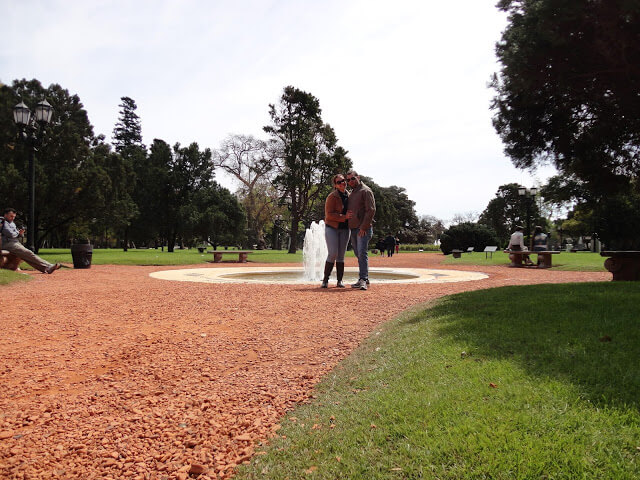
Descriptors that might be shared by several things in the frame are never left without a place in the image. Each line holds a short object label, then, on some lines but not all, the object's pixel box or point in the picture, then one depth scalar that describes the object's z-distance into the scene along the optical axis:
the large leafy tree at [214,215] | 46.47
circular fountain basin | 10.60
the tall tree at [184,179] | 47.47
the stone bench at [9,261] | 11.63
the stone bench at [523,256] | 15.92
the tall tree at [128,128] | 58.16
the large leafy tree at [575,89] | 6.03
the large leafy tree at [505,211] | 64.44
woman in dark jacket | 8.38
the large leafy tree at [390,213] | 55.03
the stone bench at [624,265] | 7.96
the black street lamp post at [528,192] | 22.02
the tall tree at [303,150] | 34.84
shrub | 36.66
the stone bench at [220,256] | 22.12
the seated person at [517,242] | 18.47
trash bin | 14.52
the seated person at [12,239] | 11.30
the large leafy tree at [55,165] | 25.75
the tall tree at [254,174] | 39.99
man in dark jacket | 8.13
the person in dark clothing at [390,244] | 34.09
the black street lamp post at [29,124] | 12.43
